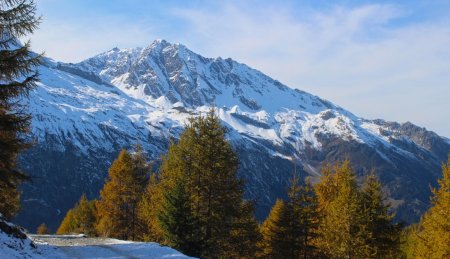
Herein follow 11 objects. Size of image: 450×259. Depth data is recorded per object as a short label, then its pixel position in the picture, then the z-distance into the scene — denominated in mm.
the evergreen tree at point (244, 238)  32906
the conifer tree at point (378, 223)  31641
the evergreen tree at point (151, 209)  32894
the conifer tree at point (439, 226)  27469
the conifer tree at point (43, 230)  89850
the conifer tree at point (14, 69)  18969
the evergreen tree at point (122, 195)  41344
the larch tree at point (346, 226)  30906
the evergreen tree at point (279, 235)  38281
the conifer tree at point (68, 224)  77188
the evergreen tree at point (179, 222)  27266
